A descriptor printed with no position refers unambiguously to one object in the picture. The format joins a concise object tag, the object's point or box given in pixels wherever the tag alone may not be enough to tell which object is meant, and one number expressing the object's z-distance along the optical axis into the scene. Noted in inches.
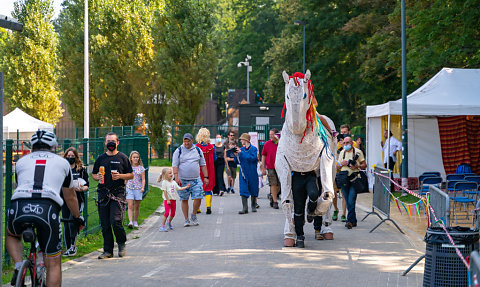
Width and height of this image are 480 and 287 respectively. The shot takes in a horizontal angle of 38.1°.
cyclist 245.8
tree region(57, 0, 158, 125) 1840.6
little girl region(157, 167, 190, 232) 563.2
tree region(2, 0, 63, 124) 2080.5
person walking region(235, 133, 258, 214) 677.1
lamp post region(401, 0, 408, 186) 863.1
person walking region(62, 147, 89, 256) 438.0
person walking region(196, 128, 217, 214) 674.2
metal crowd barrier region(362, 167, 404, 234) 535.8
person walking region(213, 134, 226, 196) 882.1
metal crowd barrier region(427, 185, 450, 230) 326.3
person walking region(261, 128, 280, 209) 692.7
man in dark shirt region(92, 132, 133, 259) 428.1
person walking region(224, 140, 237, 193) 884.0
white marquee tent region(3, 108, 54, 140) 1578.5
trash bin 295.7
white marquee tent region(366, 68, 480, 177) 799.7
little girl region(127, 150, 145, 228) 586.2
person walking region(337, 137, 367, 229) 556.4
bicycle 241.8
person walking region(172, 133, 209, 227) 580.1
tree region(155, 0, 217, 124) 1683.1
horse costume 455.2
